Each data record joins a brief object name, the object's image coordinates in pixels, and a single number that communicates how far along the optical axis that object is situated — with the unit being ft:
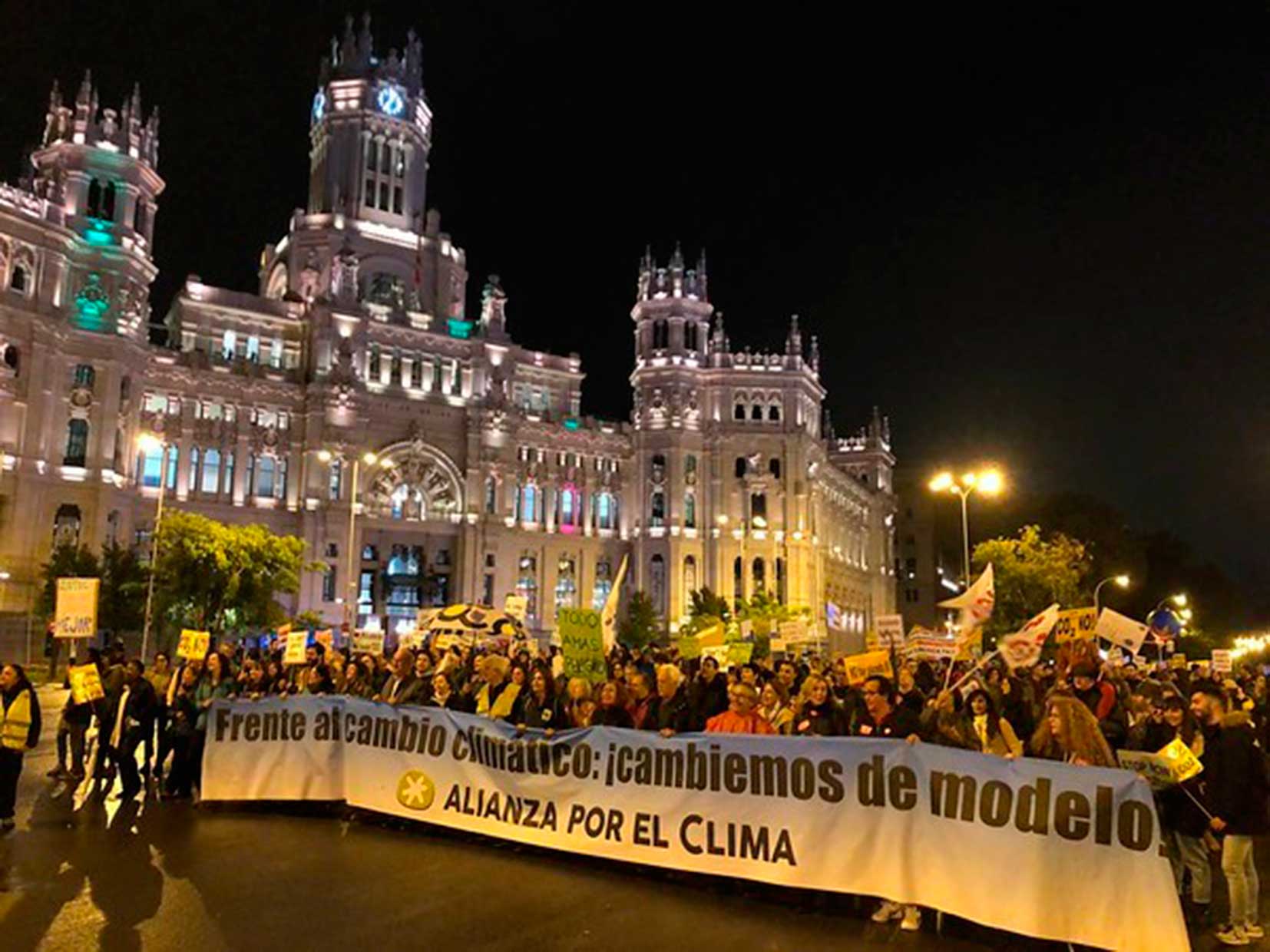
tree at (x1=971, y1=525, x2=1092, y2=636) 193.77
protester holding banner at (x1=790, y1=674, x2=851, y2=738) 35.55
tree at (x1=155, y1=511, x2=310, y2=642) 149.69
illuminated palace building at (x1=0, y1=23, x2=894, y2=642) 192.85
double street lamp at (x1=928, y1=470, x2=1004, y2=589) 115.44
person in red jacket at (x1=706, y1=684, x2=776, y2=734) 34.65
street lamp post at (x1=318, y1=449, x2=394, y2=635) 157.75
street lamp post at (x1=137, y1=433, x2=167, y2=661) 130.31
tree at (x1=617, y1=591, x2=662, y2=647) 233.14
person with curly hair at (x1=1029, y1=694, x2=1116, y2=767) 28.19
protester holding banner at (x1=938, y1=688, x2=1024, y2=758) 32.73
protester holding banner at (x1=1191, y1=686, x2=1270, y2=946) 29.30
